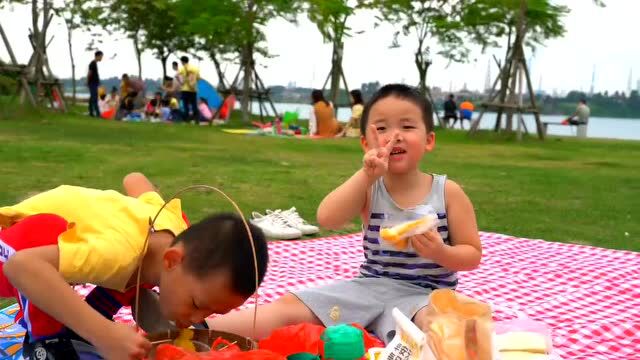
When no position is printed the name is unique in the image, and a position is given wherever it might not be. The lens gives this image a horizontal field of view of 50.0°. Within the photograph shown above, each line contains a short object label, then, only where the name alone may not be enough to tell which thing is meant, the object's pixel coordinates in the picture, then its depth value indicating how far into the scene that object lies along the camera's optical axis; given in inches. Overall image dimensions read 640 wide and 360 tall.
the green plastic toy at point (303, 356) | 81.0
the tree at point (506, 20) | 597.6
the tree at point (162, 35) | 1021.2
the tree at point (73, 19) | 858.4
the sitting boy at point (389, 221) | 99.3
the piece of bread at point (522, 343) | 81.7
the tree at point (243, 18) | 673.6
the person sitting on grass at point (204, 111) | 727.4
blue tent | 793.6
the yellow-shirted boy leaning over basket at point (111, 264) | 70.4
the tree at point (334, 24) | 717.3
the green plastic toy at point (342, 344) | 84.1
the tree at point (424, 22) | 795.4
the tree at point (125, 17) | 973.8
